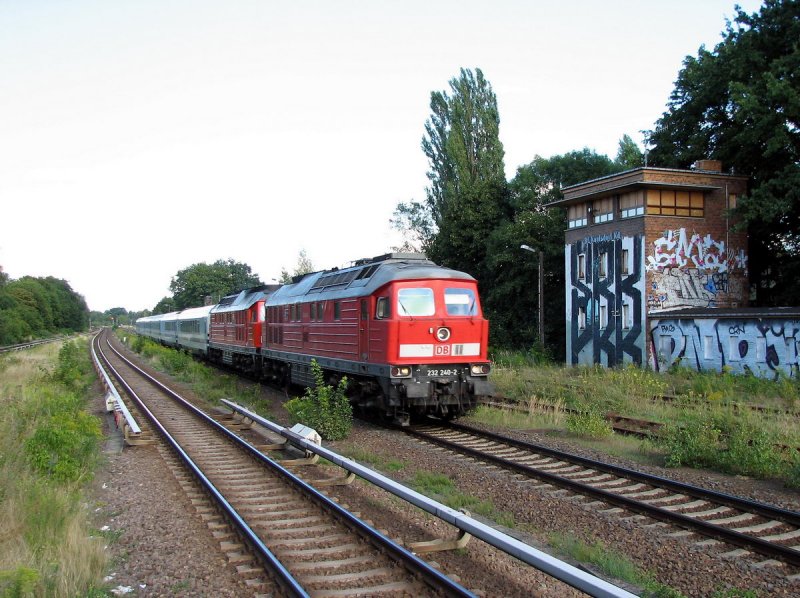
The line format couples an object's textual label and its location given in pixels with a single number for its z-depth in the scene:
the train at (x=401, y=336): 13.62
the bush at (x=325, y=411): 13.54
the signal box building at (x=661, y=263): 27.17
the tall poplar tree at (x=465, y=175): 42.59
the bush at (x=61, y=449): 9.91
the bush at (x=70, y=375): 24.31
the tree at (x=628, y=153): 40.31
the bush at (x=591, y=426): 13.48
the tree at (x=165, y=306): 111.96
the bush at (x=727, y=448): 10.11
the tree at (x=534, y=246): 37.16
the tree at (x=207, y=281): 100.44
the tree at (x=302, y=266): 54.58
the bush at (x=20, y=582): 5.07
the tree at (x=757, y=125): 25.03
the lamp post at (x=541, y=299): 31.28
